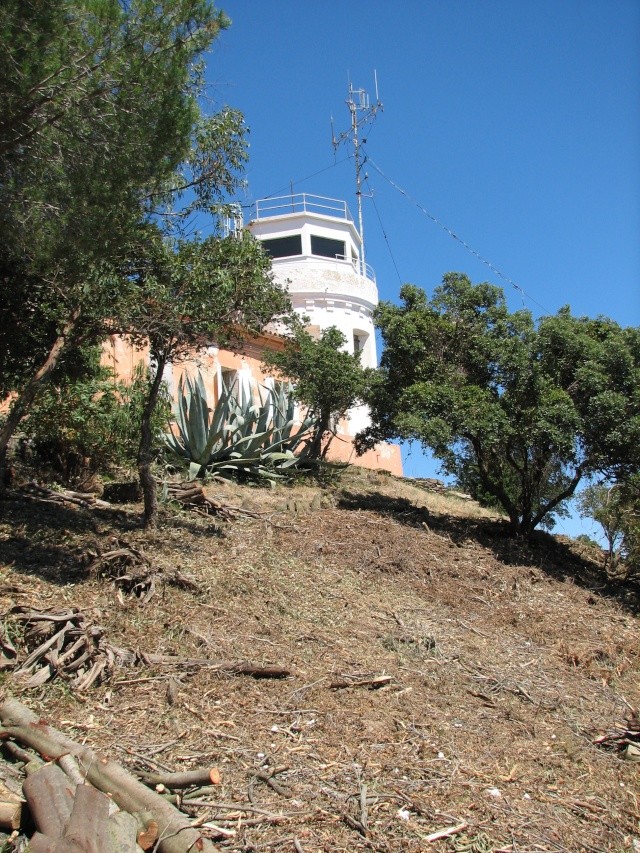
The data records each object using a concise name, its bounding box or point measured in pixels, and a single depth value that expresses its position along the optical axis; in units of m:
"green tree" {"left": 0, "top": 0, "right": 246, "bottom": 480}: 6.86
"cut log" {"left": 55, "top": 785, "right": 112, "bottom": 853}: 3.87
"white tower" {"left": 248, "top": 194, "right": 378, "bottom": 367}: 25.72
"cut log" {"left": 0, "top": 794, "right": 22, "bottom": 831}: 4.19
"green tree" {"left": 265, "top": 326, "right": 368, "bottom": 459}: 16.08
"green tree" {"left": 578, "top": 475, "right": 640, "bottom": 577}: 13.20
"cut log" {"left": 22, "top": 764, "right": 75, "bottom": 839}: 4.02
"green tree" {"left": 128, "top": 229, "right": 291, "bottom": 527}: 9.30
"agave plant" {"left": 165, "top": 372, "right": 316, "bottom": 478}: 13.55
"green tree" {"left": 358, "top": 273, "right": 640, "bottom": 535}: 12.18
